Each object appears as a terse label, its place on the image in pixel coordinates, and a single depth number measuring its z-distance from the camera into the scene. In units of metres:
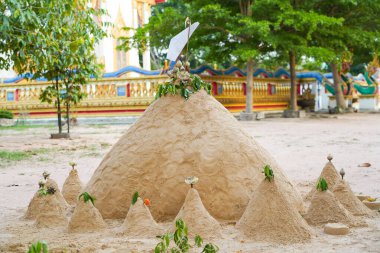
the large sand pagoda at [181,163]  4.35
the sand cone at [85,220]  4.14
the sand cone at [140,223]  3.92
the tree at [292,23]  17.27
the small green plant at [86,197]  4.18
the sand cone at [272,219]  3.73
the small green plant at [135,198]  4.07
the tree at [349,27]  19.61
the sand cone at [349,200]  4.52
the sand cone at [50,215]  4.41
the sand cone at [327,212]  4.16
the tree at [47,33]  7.25
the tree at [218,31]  17.64
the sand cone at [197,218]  3.79
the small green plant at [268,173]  3.89
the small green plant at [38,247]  2.28
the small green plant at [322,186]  4.23
